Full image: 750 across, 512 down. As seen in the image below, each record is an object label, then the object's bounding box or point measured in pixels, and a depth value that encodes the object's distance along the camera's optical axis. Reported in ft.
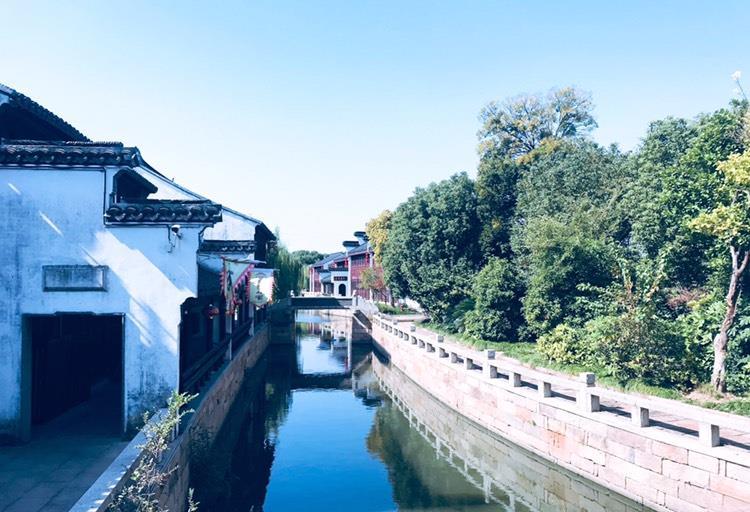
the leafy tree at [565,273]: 59.41
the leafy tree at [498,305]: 70.33
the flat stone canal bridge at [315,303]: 123.44
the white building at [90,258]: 30.12
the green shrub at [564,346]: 53.78
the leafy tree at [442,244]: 86.89
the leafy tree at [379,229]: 139.75
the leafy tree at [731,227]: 38.35
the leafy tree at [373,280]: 149.07
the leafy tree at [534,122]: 120.47
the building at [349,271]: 162.17
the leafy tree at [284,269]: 120.88
